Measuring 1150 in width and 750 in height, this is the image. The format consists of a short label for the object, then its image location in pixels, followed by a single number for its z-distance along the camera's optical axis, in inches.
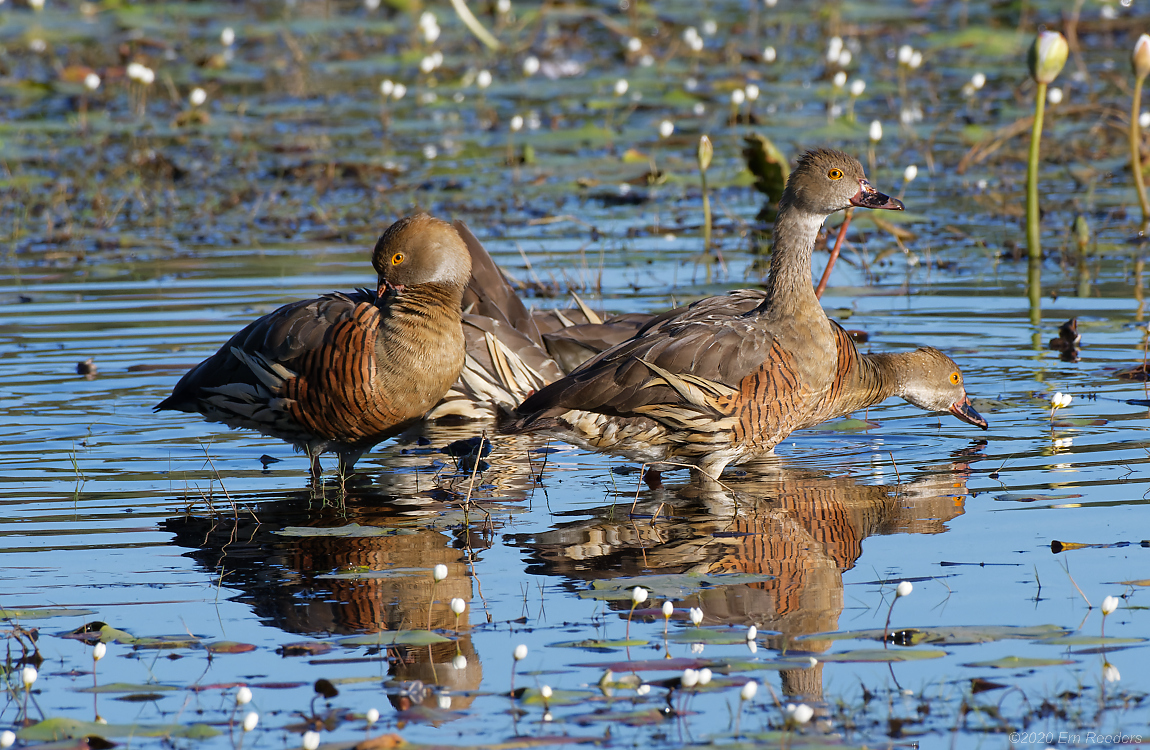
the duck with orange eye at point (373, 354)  562.6
